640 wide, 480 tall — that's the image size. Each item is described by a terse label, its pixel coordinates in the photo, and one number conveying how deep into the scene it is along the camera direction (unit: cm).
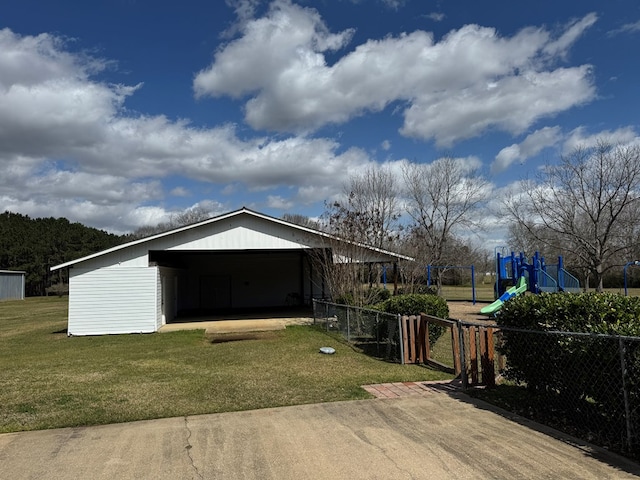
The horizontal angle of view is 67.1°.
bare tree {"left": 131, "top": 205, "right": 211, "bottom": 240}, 5787
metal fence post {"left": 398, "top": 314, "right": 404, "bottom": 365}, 959
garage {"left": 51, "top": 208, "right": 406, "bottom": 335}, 1769
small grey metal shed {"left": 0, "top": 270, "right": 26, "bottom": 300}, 4809
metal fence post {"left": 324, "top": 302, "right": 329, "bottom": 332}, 1605
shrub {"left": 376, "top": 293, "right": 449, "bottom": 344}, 1055
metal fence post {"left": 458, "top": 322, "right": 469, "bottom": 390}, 705
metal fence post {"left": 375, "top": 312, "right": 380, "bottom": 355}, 1086
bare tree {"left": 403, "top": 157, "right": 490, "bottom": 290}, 3862
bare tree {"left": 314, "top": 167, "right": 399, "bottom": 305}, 1733
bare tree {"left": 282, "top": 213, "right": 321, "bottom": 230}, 4574
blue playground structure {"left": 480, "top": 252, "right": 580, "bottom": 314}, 1902
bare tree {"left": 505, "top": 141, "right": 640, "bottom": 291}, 2477
